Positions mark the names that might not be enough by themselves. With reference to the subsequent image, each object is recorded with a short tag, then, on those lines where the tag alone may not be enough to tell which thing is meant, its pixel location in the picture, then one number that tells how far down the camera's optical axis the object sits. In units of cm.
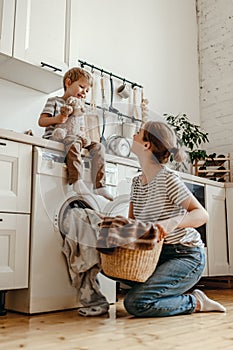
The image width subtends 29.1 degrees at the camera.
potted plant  342
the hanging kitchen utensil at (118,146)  198
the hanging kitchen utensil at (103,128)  190
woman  182
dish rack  354
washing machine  194
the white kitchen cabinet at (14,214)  187
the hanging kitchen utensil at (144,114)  190
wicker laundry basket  175
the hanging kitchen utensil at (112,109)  210
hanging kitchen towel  191
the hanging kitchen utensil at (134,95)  338
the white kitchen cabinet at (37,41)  227
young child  198
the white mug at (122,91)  323
